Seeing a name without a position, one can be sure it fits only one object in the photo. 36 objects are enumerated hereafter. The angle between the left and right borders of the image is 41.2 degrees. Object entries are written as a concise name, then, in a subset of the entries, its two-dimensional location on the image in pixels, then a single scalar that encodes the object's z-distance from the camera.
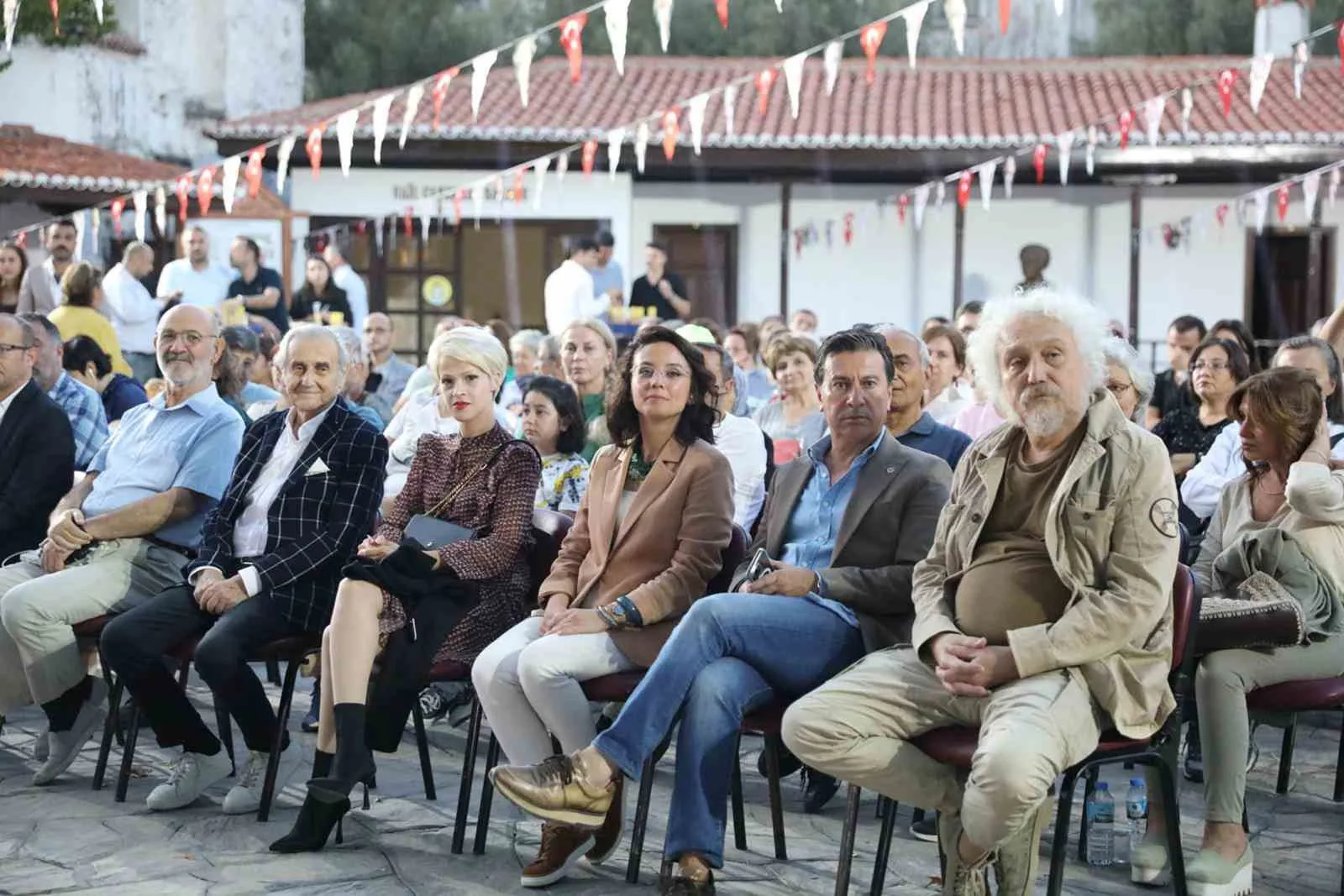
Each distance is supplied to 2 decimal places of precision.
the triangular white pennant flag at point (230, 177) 11.21
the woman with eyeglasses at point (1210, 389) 6.66
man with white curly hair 3.85
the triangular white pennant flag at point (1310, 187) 15.48
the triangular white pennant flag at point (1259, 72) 11.08
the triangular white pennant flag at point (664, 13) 8.48
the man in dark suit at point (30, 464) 6.20
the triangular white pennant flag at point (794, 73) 10.41
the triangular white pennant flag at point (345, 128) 10.42
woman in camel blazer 4.65
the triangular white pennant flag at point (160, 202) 11.53
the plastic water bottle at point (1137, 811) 4.88
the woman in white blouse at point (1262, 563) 4.45
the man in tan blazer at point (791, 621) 4.27
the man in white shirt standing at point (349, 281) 14.94
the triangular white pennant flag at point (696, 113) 12.20
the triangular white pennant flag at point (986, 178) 14.49
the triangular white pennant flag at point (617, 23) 8.35
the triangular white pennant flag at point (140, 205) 11.89
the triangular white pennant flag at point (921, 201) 17.98
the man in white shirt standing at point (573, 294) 11.91
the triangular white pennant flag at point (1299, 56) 11.65
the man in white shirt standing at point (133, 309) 12.28
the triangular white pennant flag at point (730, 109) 11.90
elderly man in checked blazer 5.26
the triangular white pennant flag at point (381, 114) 10.11
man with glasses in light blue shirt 5.63
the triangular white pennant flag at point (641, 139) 12.67
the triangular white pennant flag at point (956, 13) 8.56
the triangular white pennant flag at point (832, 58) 10.74
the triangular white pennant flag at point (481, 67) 9.48
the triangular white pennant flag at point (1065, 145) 13.59
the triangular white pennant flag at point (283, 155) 11.02
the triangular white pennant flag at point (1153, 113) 13.23
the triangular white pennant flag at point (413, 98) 10.10
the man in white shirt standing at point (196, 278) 12.80
